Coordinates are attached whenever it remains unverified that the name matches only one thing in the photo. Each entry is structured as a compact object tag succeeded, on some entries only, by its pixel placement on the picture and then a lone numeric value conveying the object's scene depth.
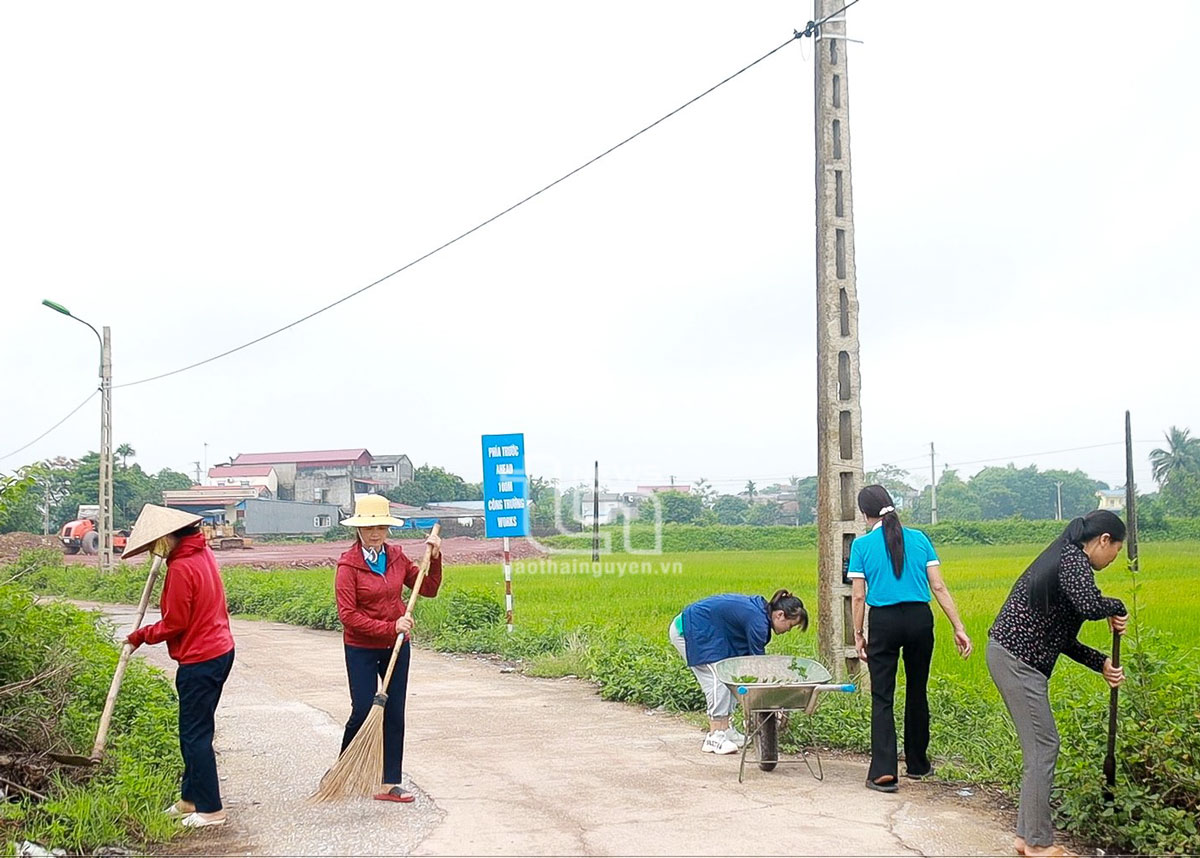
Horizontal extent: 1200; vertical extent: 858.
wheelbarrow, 7.30
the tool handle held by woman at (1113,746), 5.85
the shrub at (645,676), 10.57
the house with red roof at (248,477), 75.94
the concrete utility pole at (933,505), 58.99
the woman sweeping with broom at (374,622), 7.01
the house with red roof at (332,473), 73.81
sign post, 15.78
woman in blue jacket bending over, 8.10
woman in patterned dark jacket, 5.74
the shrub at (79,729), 6.18
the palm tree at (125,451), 71.94
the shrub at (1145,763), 5.81
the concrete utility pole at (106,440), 28.52
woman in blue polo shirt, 7.23
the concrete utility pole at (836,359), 9.56
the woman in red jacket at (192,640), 6.45
